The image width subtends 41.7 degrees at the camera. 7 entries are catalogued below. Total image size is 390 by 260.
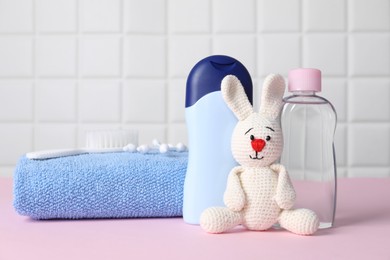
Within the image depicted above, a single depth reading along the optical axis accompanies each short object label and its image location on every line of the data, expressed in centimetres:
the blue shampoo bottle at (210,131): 55
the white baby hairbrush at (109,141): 70
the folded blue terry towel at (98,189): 57
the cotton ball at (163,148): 67
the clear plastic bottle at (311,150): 58
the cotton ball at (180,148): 73
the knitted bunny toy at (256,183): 51
